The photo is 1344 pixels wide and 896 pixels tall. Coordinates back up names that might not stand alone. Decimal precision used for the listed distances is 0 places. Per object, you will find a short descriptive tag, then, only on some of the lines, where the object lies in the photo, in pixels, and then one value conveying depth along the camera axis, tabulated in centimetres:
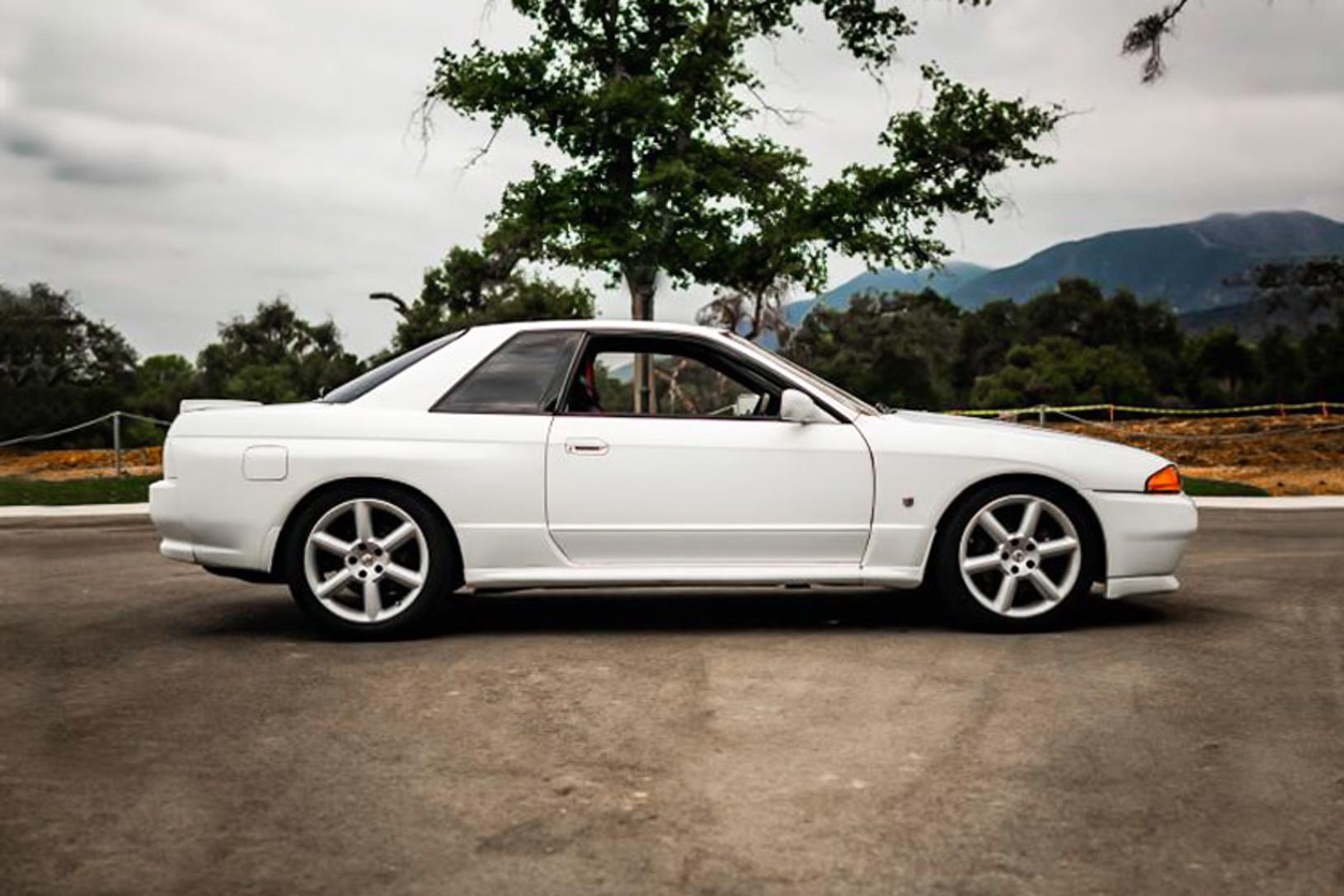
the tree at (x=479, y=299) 5709
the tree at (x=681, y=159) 2656
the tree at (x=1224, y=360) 7175
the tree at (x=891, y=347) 7244
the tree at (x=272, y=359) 7262
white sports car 655
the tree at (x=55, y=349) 7256
